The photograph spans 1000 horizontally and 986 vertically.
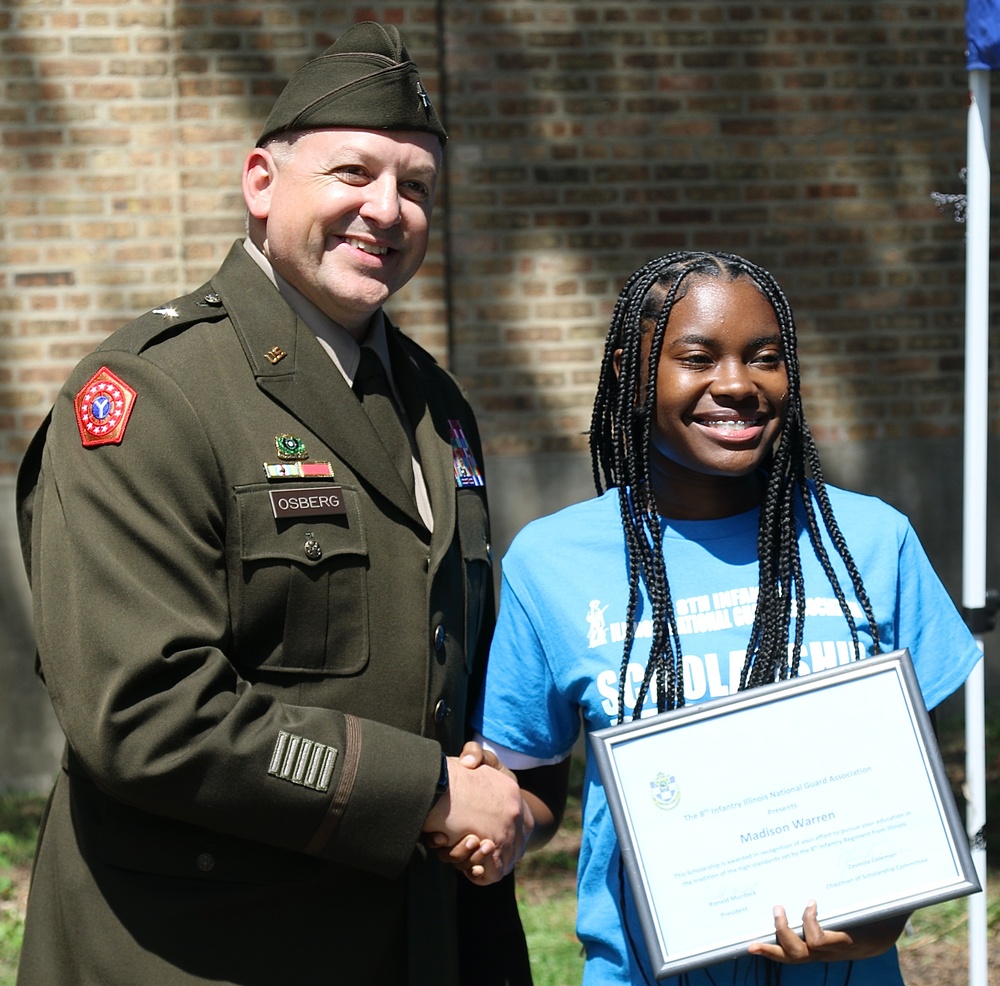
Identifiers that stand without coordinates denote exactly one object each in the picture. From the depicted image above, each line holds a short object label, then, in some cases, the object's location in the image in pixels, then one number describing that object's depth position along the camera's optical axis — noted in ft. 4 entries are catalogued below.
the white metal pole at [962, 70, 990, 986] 10.41
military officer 7.73
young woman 7.79
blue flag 10.31
